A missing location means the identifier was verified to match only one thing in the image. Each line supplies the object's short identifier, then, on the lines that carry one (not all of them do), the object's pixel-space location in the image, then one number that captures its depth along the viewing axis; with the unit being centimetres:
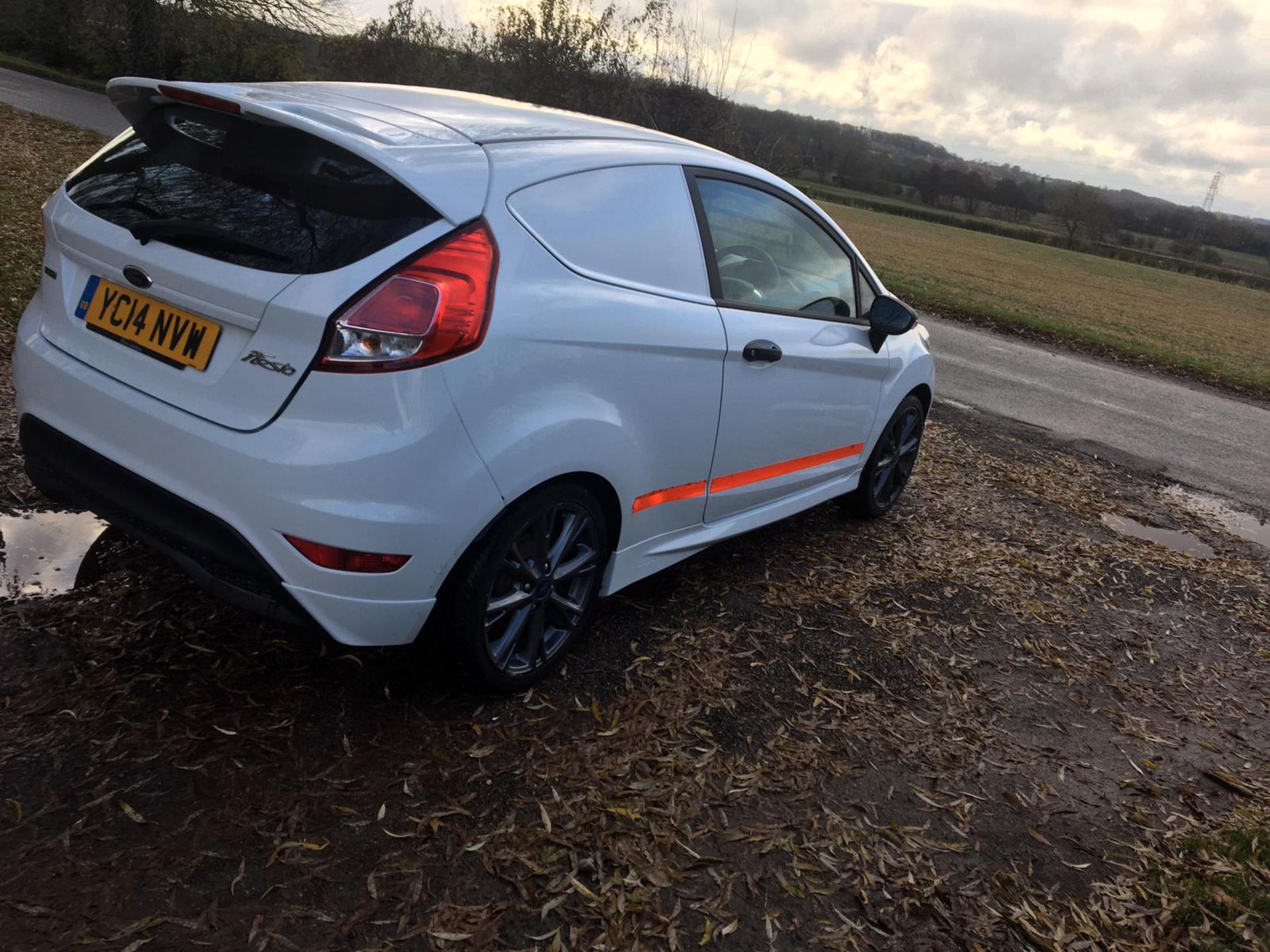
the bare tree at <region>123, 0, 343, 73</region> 2728
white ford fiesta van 265
